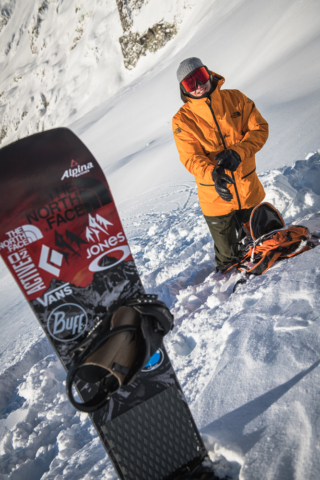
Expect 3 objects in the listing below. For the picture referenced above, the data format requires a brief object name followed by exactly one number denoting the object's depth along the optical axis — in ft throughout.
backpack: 6.76
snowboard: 3.76
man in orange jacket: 6.38
